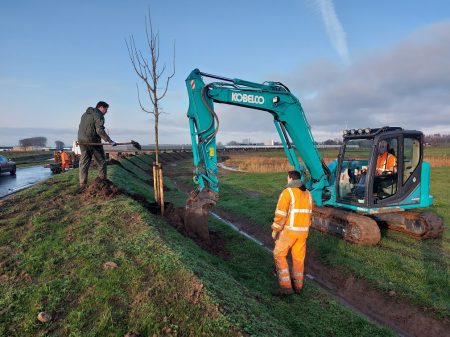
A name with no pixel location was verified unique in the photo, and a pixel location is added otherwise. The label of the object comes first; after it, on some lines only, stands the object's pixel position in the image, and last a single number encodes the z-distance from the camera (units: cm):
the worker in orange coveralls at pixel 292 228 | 566
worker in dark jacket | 817
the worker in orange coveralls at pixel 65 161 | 2428
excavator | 800
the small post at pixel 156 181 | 841
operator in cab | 871
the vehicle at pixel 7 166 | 2244
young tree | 798
